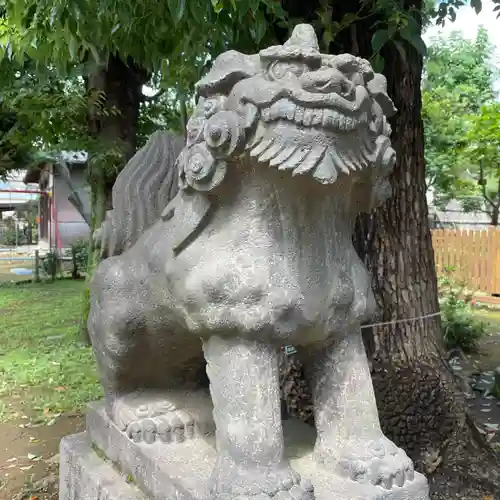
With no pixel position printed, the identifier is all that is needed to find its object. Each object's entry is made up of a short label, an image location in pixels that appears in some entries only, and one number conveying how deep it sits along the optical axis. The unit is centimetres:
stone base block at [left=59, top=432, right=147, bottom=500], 169
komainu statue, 125
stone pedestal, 140
